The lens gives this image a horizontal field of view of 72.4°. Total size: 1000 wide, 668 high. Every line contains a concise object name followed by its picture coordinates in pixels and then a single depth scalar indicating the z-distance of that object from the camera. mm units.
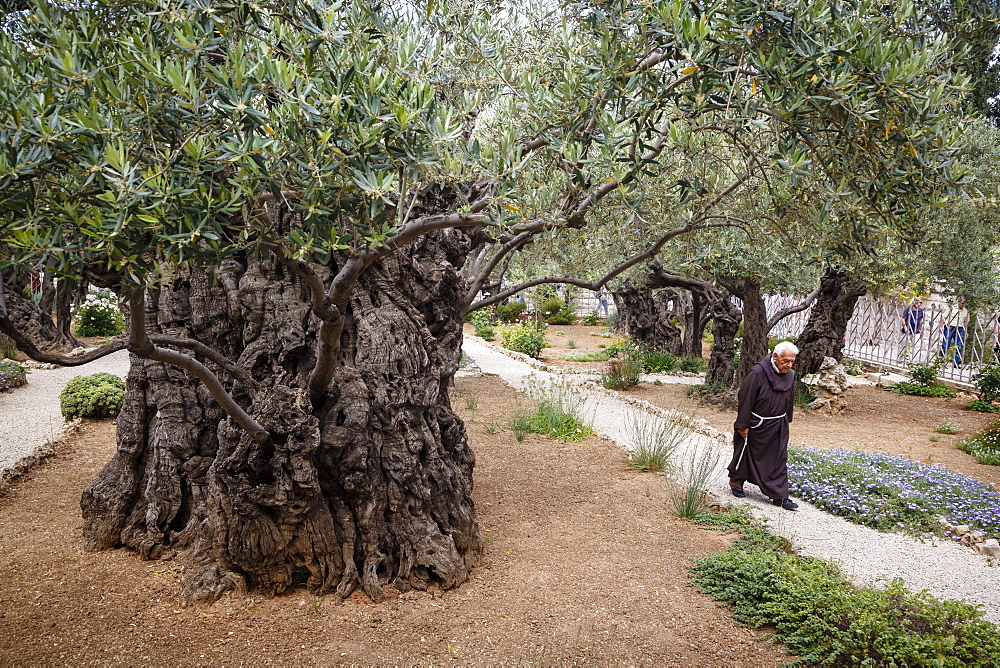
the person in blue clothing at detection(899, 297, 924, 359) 19453
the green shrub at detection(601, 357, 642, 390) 14286
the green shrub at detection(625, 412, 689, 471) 7911
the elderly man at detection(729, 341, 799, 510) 6816
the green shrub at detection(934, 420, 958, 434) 10929
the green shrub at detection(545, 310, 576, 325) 29250
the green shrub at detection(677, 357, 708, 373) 17062
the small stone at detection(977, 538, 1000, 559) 5812
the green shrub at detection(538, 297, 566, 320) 29000
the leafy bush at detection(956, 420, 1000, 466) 9102
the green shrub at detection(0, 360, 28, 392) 12016
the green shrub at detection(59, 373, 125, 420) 9875
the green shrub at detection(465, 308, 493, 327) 25953
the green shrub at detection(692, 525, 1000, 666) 3801
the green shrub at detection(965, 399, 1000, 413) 12786
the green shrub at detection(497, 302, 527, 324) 28484
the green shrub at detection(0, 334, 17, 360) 14672
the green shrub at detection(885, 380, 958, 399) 14656
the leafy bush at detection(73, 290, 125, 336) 18906
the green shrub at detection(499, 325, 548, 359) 19406
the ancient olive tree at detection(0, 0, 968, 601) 2631
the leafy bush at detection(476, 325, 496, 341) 24573
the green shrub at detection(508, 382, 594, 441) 9711
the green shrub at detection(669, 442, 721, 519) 6355
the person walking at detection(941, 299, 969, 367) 17094
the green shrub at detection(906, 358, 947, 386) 15273
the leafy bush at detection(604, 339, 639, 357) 17188
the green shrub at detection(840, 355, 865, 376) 17547
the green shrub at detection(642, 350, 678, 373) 16719
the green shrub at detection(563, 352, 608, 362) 19203
